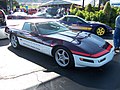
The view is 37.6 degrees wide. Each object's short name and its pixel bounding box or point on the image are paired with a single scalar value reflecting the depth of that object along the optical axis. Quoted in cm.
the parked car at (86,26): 950
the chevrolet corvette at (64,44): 444
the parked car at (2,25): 811
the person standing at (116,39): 658
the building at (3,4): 3269
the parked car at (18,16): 1667
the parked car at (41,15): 1654
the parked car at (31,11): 2925
